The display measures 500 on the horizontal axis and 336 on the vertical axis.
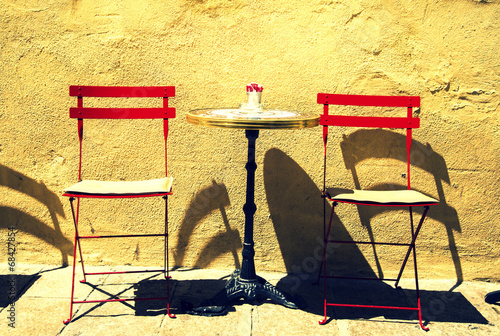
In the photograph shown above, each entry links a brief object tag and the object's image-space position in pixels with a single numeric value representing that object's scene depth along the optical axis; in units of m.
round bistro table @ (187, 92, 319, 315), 2.73
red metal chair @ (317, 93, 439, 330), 3.12
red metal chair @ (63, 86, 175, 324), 3.01
